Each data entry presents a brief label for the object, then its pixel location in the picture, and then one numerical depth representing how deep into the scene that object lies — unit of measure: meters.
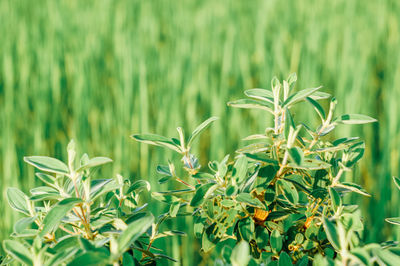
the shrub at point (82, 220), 1.04
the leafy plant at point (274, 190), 1.15
